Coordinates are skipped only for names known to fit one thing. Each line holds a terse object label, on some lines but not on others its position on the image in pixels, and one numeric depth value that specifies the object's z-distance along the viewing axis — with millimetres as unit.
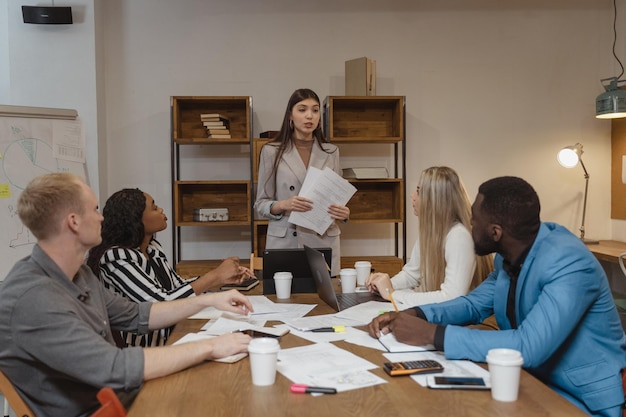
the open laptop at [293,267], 2469
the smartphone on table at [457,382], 1267
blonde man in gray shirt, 1309
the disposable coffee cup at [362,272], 2516
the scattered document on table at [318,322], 1826
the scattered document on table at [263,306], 2062
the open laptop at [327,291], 2068
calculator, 1359
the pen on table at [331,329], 1762
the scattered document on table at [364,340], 1601
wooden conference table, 1156
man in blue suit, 1433
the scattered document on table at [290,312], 1970
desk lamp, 4453
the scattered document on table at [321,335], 1675
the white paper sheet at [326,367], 1321
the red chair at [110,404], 1053
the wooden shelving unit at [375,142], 4492
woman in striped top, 2170
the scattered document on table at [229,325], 1791
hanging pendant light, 4164
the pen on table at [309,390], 1255
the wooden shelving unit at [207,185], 4363
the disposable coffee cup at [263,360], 1285
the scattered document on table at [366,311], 1915
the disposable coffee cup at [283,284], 2275
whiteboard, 3619
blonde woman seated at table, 2174
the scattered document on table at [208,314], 2010
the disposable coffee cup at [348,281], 2385
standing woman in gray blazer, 3213
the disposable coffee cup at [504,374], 1188
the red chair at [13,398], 1321
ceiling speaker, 4035
